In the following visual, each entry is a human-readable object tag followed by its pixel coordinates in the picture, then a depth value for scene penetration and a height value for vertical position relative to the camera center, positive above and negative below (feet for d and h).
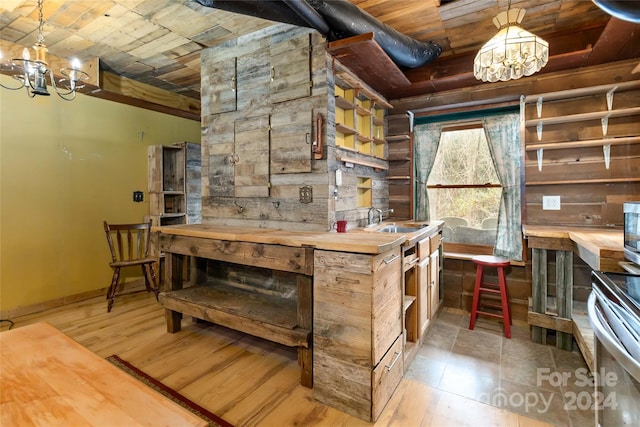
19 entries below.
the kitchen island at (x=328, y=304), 5.27 -2.07
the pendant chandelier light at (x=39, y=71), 6.75 +3.25
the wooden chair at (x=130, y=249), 10.41 -1.68
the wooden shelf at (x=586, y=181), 8.15 +0.72
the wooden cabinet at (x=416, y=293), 7.19 -2.24
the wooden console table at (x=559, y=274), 7.31 -1.80
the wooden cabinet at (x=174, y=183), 12.63 +1.12
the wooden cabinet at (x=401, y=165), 11.30 +1.62
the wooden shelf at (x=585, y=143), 8.13 +1.81
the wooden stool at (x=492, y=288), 8.55 -2.53
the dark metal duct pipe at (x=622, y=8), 4.50 +3.07
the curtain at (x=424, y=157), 11.03 +1.85
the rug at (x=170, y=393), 5.29 -3.71
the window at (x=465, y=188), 10.41 +0.68
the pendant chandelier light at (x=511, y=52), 6.16 +3.33
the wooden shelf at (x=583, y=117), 8.03 +2.56
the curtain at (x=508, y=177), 9.64 +0.98
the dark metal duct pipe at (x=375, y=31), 6.49 +4.30
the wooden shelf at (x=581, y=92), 8.07 +3.29
